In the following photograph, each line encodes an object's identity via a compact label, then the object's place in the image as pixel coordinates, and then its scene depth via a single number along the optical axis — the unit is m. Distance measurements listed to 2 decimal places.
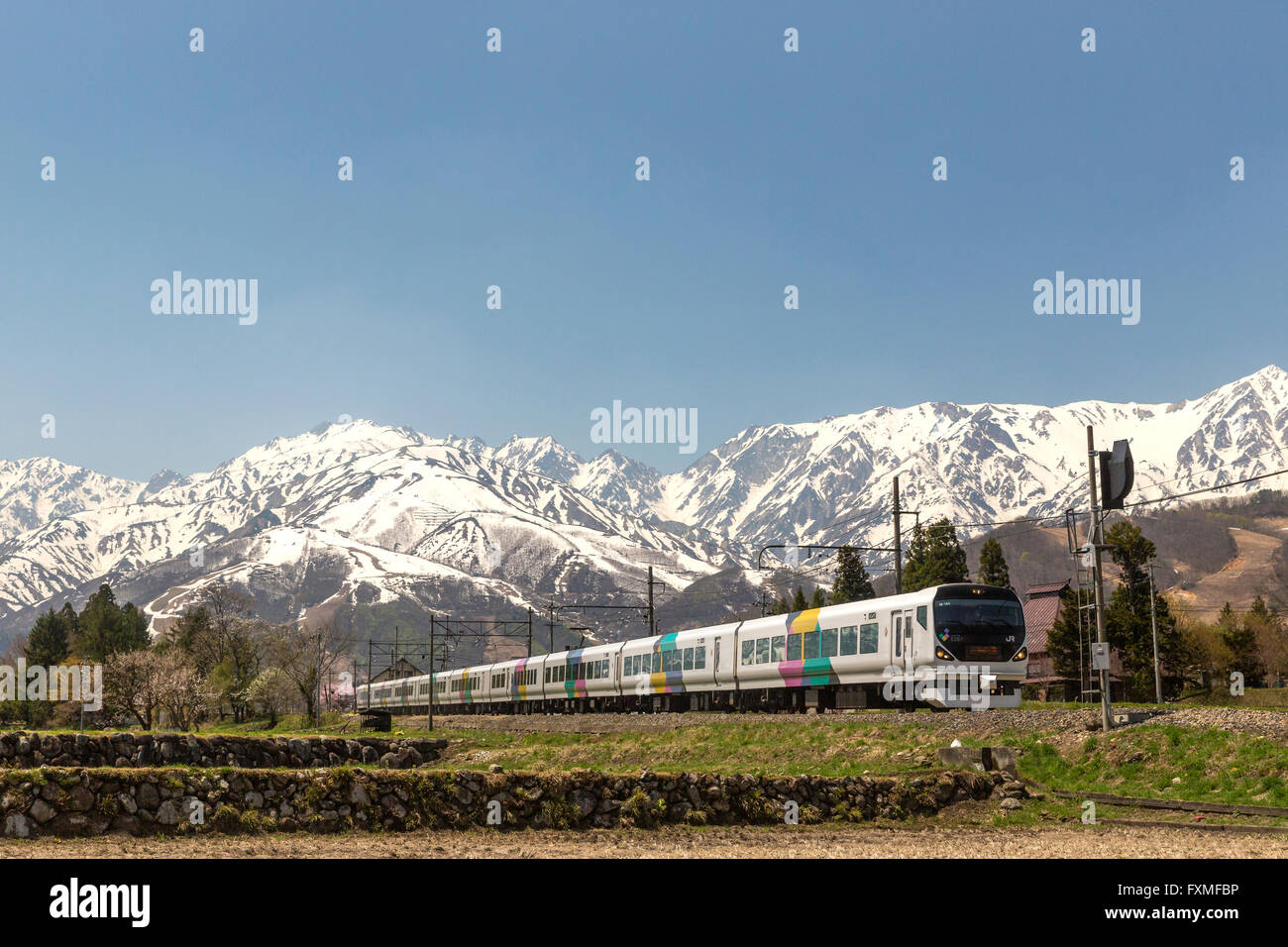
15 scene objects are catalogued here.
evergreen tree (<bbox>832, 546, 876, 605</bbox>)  99.31
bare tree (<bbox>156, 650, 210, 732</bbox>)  76.19
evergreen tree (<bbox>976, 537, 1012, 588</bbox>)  82.06
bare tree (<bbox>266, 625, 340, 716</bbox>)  93.68
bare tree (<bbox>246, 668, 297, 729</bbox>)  101.94
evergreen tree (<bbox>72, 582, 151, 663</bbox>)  124.75
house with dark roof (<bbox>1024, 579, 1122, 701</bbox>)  74.38
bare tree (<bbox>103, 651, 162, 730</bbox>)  74.81
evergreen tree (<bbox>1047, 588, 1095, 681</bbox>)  70.06
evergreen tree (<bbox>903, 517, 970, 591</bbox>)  83.00
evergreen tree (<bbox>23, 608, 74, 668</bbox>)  124.69
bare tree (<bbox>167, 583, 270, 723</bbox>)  105.38
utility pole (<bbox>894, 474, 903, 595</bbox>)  46.59
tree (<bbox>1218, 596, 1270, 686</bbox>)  88.94
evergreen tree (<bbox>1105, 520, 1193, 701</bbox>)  66.12
